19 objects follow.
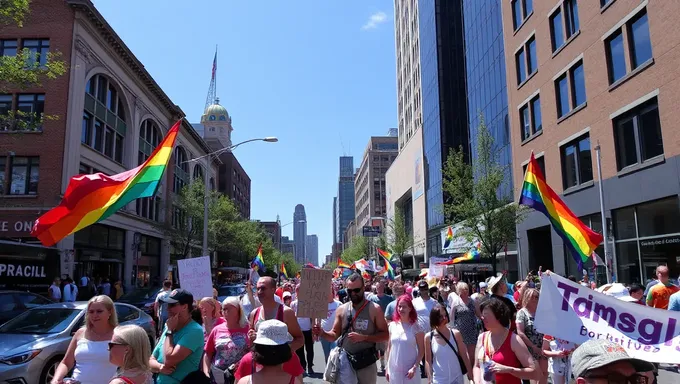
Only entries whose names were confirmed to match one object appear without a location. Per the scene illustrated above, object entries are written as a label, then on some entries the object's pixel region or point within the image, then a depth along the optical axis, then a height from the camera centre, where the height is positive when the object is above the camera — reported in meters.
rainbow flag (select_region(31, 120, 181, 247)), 8.27 +1.21
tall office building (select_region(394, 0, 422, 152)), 68.25 +27.18
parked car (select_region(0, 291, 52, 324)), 13.31 -0.85
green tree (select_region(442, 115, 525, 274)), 25.55 +2.84
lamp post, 24.77 +4.62
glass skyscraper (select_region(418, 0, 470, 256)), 53.81 +17.27
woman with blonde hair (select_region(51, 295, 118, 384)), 4.95 -0.75
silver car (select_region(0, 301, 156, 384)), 8.27 -1.18
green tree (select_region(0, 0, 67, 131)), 12.79 +5.24
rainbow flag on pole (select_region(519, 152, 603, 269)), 10.40 +0.98
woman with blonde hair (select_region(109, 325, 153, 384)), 4.10 -0.67
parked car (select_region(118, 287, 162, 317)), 18.66 -1.09
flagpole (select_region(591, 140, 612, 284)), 18.90 +1.97
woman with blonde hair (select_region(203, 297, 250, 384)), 5.41 -0.79
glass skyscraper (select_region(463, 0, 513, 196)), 37.41 +14.79
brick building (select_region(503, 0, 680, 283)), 17.92 +5.56
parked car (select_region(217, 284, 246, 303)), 22.40 -1.01
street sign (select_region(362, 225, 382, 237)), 73.14 +4.56
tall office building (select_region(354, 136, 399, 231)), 117.39 +20.91
